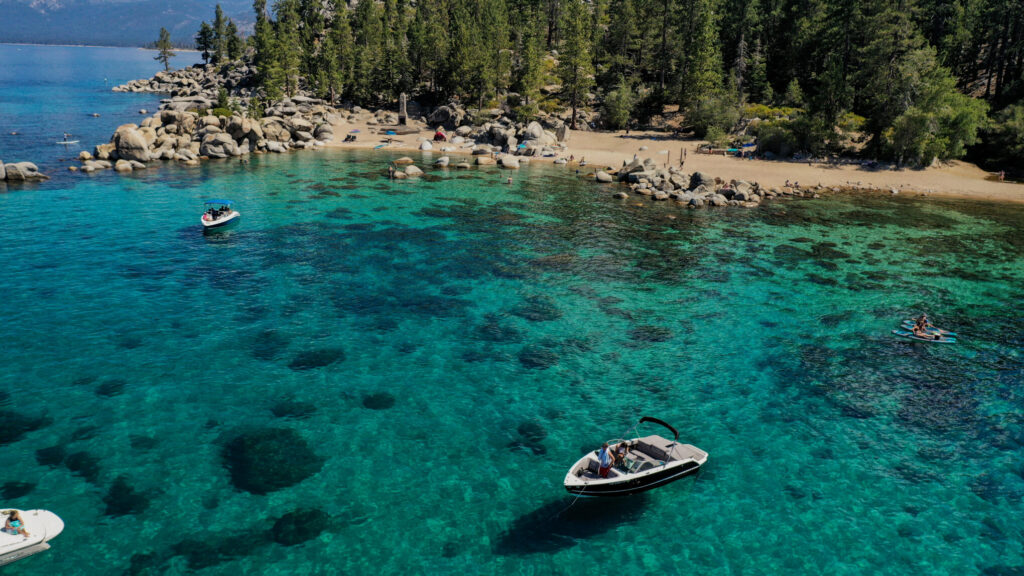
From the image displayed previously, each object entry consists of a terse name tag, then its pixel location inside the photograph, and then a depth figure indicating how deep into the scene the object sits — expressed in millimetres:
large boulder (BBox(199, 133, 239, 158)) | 89562
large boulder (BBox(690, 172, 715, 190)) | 74875
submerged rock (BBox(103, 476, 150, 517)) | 20688
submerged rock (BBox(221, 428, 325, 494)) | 22562
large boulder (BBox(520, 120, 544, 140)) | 104875
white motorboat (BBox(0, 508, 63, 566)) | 17859
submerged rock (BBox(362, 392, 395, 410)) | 27984
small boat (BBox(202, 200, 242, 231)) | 52188
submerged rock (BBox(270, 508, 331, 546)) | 19922
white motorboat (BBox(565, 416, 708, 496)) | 21031
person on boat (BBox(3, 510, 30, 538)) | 18156
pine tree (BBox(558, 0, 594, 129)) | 113250
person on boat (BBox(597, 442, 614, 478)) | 21156
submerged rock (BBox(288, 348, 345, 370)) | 31203
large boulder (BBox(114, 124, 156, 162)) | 81688
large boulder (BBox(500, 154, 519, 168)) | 91812
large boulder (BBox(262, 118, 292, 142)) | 100500
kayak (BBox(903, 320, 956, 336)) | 36719
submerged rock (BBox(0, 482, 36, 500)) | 20891
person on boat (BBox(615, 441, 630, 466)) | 22012
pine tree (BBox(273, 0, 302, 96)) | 134125
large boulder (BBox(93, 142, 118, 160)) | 81750
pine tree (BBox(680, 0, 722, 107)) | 106500
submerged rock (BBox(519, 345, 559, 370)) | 32253
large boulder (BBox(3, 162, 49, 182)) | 67562
